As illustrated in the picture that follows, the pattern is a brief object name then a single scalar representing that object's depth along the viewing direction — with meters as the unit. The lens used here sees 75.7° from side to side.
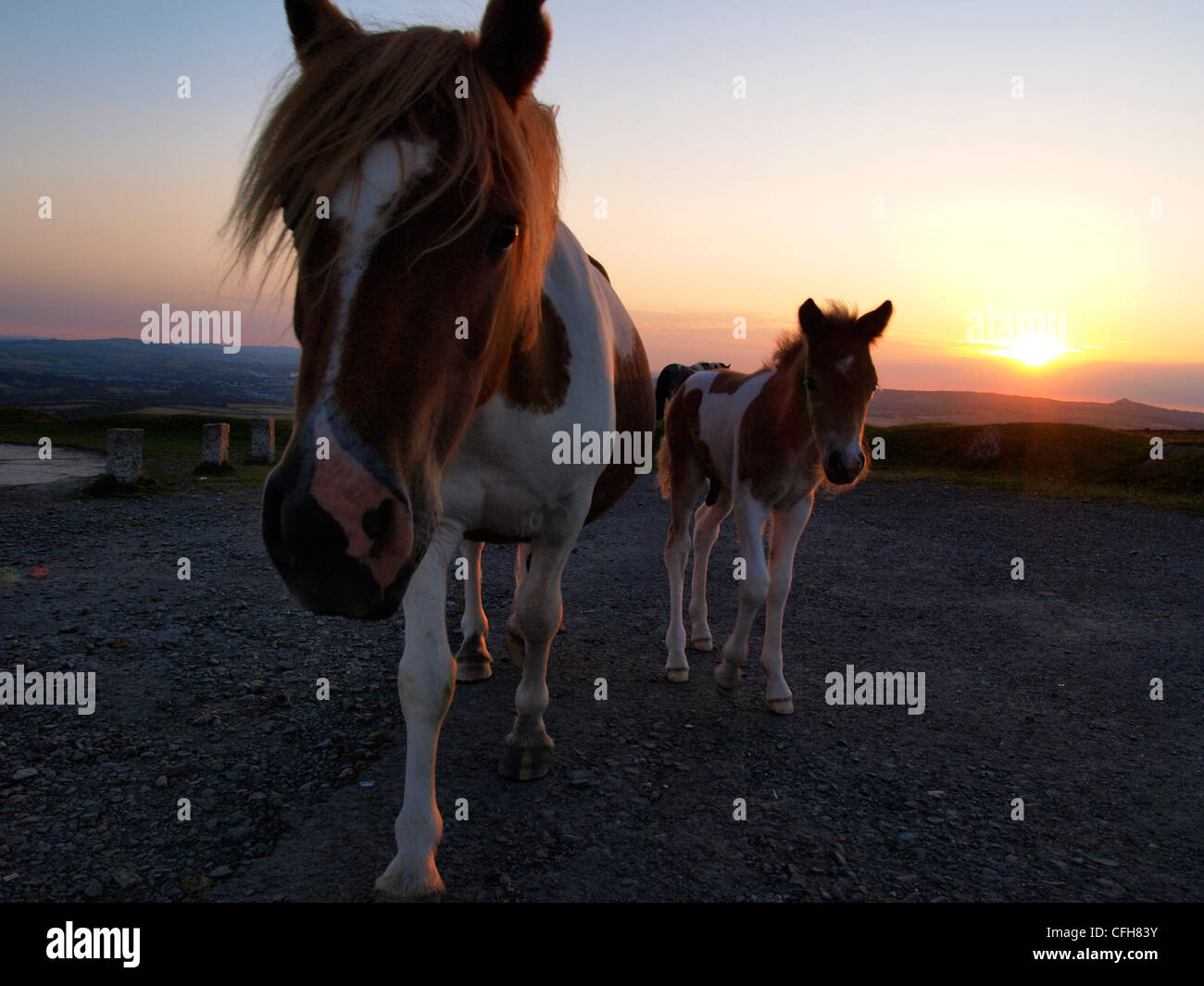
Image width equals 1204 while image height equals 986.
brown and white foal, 1.66
